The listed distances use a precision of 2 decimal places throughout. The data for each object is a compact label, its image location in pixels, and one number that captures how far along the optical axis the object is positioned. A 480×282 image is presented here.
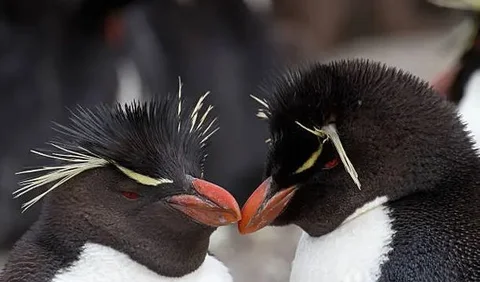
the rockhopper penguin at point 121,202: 3.53
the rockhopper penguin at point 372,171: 3.53
